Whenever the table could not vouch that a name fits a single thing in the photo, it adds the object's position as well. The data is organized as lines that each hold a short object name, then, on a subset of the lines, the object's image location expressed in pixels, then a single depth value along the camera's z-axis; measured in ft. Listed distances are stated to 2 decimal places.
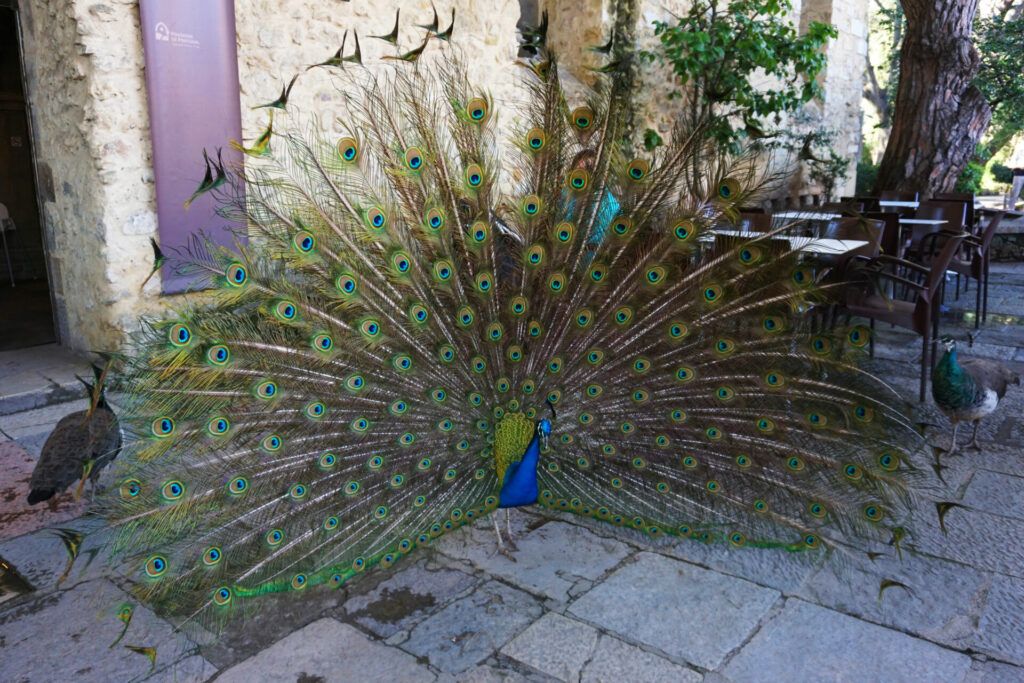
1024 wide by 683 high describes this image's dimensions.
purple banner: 15.93
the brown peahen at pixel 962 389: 12.35
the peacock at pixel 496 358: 8.42
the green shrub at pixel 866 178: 50.20
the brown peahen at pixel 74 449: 9.71
